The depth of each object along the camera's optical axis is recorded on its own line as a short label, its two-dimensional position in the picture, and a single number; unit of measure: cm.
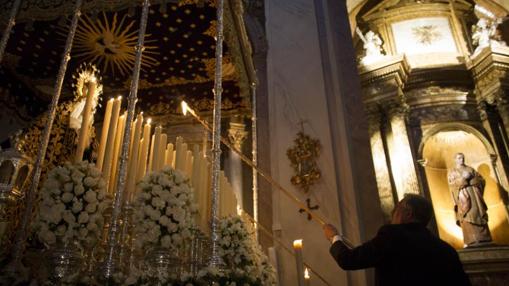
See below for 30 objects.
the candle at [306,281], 247
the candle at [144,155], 280
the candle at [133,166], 255
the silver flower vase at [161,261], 196
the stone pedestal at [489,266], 692
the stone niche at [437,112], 820
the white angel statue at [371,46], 977
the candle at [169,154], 311
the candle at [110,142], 255
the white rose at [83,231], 194
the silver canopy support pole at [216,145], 208
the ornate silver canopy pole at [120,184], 198
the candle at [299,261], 204
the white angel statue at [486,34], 918
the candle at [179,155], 276
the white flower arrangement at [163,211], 198
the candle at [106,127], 269
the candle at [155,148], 272
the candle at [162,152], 278
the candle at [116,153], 274
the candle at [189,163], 299
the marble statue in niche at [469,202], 756
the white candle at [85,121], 247
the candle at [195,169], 275
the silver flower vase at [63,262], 184
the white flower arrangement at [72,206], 190
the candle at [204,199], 273
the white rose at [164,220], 198
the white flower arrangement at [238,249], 256
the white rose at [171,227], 198
